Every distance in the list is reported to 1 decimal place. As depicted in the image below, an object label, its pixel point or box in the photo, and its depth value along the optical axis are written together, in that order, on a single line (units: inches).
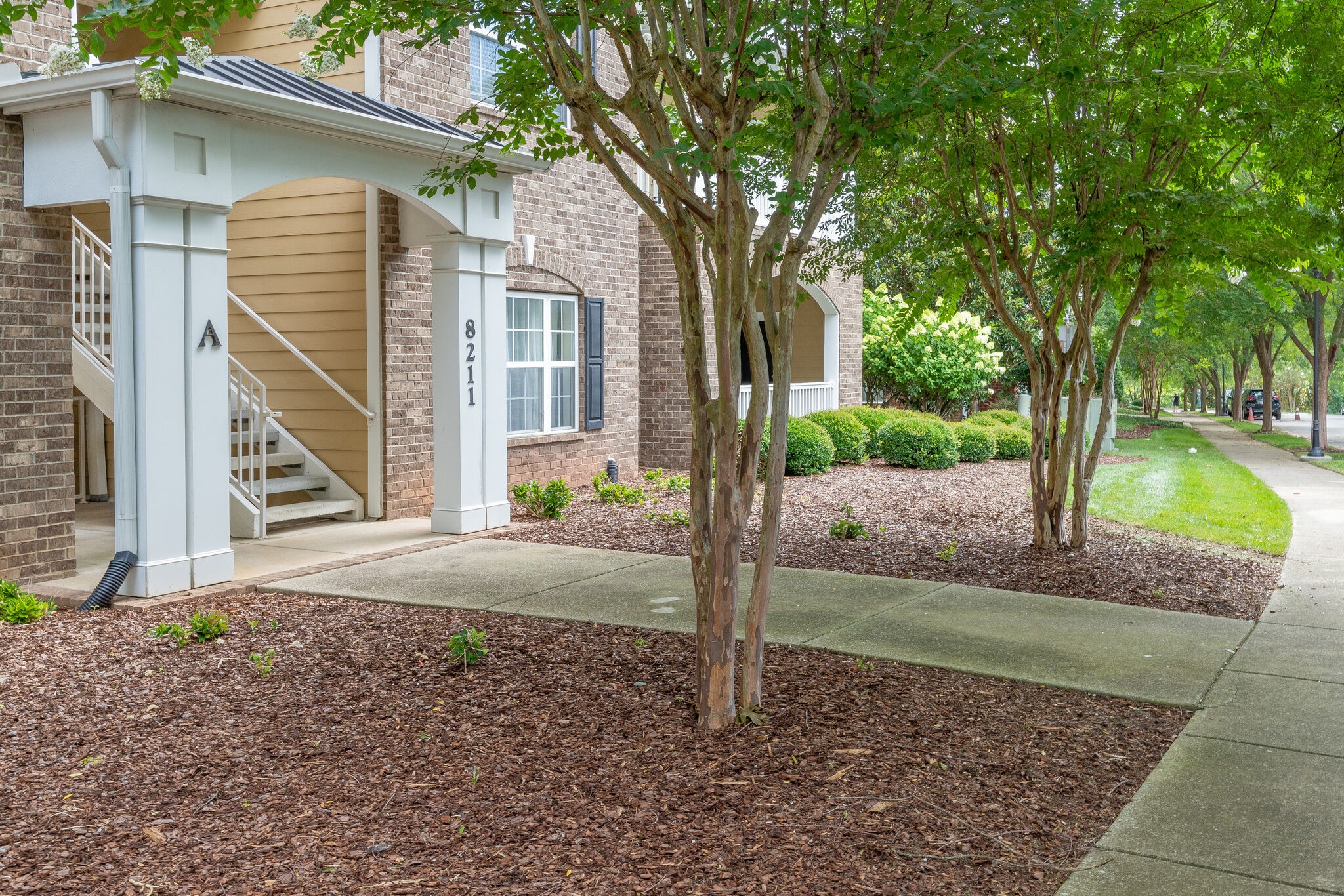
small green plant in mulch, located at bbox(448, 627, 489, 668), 231.8
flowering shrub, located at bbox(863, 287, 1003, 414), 876.0
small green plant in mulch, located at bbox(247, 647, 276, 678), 229.9
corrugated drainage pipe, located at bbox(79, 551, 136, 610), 282.0
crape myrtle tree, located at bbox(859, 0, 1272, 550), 296.0
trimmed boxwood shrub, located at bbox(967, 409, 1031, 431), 807.7
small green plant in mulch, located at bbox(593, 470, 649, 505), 499.5
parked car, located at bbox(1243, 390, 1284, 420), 1947.0
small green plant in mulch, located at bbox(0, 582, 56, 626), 269.9
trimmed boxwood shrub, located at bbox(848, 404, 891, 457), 718.5
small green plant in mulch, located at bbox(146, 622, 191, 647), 248.5
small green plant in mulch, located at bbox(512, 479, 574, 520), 450.9
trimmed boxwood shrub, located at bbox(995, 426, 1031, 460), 773.9
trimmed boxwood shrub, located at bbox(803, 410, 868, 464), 679.1
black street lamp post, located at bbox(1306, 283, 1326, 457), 942.4
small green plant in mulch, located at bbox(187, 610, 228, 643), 252.7
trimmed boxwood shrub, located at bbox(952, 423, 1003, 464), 733.9
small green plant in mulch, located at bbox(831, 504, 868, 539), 415.5
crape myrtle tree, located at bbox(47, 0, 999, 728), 178.7
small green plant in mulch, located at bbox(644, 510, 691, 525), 440.8
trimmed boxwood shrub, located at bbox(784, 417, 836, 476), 623.2
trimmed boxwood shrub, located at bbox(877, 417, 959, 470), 684.1
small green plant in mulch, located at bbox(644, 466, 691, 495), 544.1
